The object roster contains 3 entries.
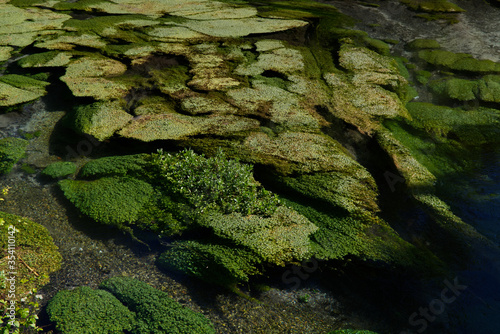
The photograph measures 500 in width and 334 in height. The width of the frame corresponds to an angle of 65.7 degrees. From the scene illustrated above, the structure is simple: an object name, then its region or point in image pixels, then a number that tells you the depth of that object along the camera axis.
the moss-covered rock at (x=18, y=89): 6.30
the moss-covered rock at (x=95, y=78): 6.33
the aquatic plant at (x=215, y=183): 4.30
